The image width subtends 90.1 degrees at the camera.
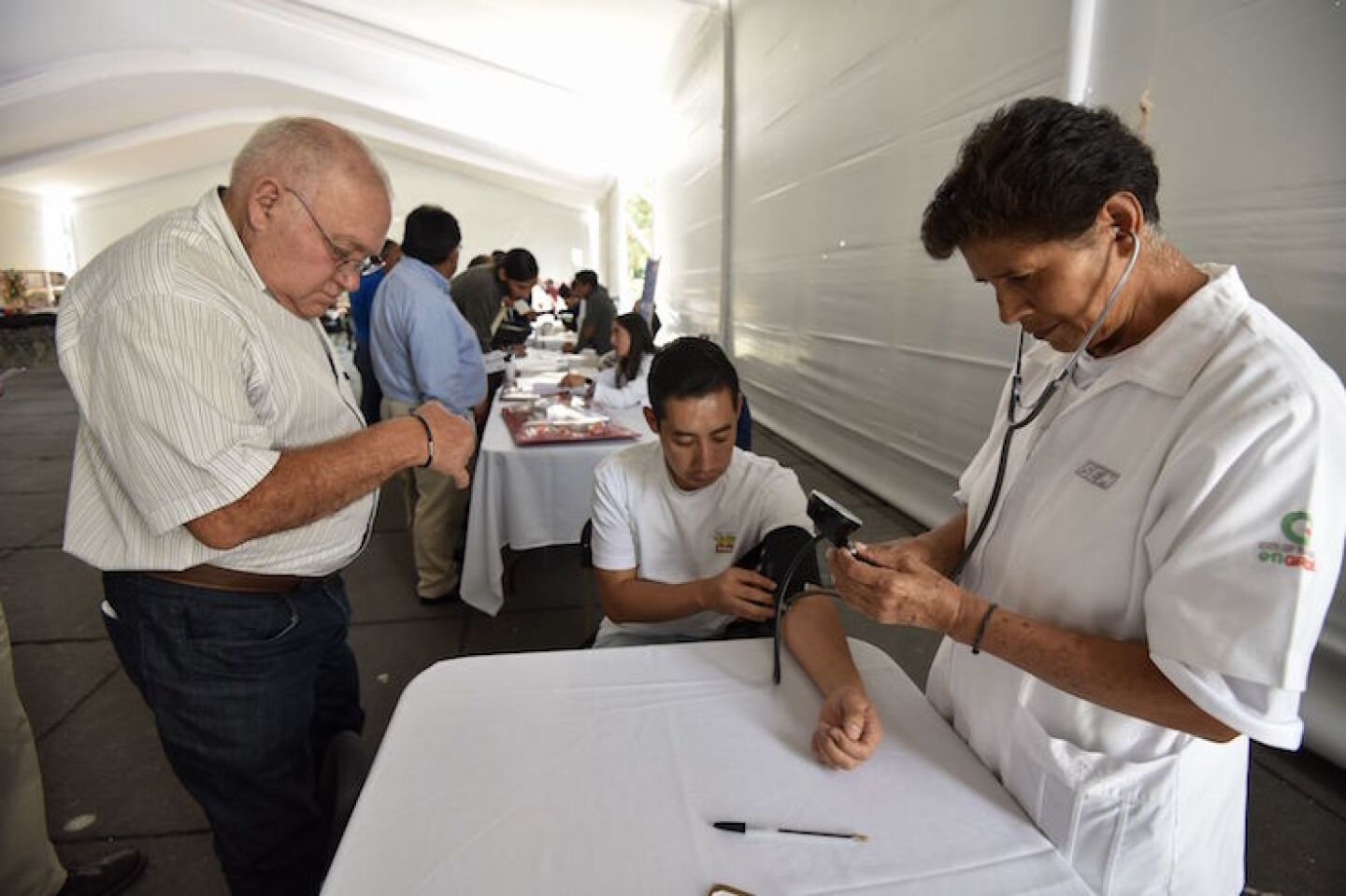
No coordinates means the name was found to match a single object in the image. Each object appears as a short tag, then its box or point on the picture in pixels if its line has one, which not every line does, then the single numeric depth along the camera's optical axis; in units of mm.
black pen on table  735
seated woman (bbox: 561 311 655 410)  3294
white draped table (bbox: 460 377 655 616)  2568
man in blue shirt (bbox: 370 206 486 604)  2637
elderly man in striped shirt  941
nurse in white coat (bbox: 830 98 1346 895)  618
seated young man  1375
